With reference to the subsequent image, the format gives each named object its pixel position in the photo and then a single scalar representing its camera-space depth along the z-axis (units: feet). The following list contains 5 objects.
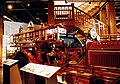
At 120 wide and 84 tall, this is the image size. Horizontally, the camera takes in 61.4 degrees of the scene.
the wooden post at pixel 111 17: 21.64
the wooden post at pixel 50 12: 20.63
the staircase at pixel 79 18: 20.27
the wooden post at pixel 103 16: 23.86
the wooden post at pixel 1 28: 24.24
